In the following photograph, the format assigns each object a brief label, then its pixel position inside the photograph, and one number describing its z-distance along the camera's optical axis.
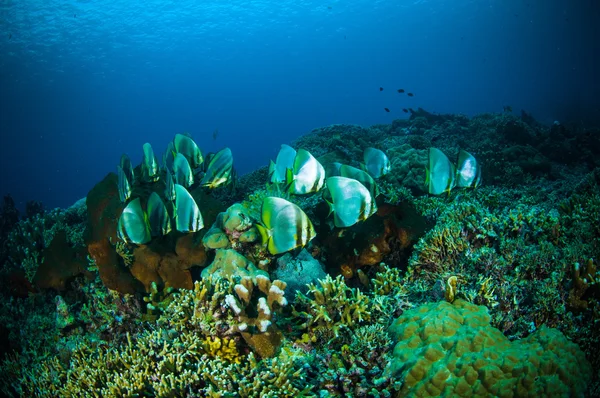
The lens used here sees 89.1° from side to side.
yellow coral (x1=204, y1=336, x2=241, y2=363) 3.36
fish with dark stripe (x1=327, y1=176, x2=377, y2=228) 3.48
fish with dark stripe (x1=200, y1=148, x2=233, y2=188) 4.49
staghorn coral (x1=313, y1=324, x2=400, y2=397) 2.76
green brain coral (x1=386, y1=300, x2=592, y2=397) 2.58
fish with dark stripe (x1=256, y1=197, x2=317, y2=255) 3.04
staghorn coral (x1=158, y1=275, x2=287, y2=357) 3.31
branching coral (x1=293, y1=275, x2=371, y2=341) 3.50
